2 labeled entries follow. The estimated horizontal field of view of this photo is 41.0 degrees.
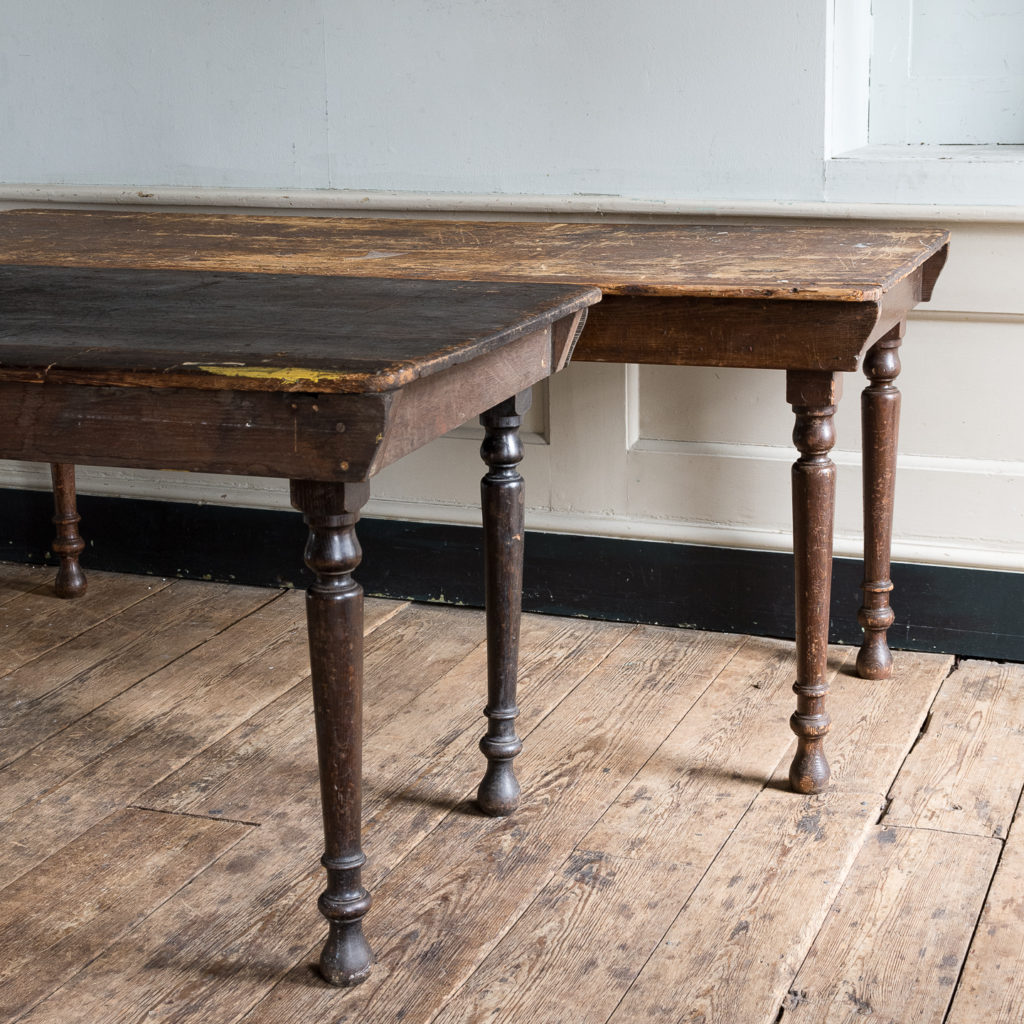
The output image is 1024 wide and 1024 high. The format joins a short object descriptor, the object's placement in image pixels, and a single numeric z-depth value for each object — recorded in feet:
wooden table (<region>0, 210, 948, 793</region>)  6.57
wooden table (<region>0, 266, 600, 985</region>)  4.62
